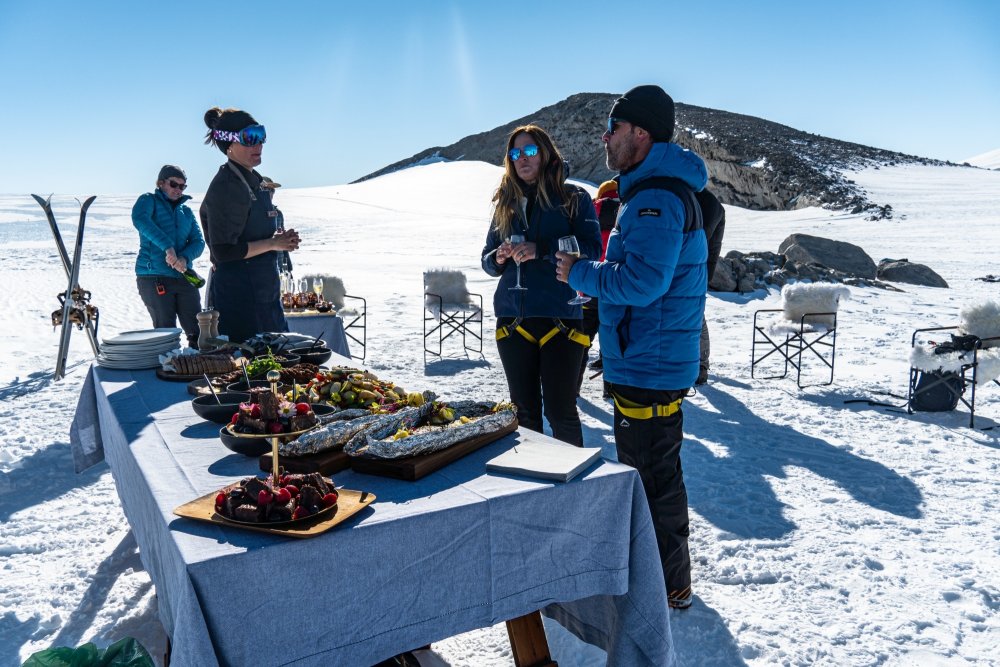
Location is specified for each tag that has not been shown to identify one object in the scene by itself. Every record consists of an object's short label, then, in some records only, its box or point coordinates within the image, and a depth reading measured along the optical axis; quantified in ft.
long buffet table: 5.27
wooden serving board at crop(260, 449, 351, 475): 6.86
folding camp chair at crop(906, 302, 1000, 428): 20.61
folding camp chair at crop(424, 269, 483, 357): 30.14
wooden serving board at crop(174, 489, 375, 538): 5.45
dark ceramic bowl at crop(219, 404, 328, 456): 7.23
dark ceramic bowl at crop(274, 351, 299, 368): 11.12
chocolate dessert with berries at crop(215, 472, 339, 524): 5.57
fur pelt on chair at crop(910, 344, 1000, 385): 20.58
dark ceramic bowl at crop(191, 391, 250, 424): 8.36
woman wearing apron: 12.53
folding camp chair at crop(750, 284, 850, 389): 26.43
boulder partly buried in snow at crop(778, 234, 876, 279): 56.65
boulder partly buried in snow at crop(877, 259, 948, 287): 53.26
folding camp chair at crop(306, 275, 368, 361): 29.43
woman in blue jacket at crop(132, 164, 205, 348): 18.85
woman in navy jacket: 12.07
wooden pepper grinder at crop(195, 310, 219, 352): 12.21
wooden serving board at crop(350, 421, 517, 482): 6.65
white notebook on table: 6.67
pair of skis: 22.26
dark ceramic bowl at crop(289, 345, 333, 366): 11.76
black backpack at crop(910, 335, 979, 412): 20.97
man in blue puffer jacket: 9.00
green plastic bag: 6.33
